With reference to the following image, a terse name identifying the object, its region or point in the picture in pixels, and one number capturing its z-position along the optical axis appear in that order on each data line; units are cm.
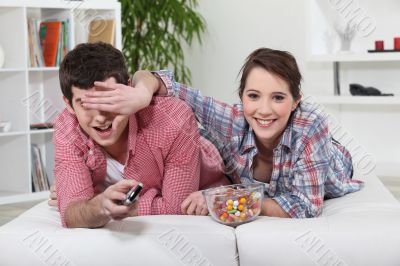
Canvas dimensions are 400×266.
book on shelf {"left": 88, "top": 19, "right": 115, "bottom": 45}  477
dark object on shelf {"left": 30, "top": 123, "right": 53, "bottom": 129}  448
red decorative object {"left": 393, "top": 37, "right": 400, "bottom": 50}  482
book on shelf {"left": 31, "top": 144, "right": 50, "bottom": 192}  450
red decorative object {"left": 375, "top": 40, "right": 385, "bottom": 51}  490
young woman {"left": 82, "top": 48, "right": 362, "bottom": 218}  210
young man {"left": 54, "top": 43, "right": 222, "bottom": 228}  200
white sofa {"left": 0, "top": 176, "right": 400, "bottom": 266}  179
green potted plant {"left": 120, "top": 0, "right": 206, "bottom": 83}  548
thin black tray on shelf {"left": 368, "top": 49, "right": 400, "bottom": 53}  484
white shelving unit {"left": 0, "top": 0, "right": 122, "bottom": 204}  439
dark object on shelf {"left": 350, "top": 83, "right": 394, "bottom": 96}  493
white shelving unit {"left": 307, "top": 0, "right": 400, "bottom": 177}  510
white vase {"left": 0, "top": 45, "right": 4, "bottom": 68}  431
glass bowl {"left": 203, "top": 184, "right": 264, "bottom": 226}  195
